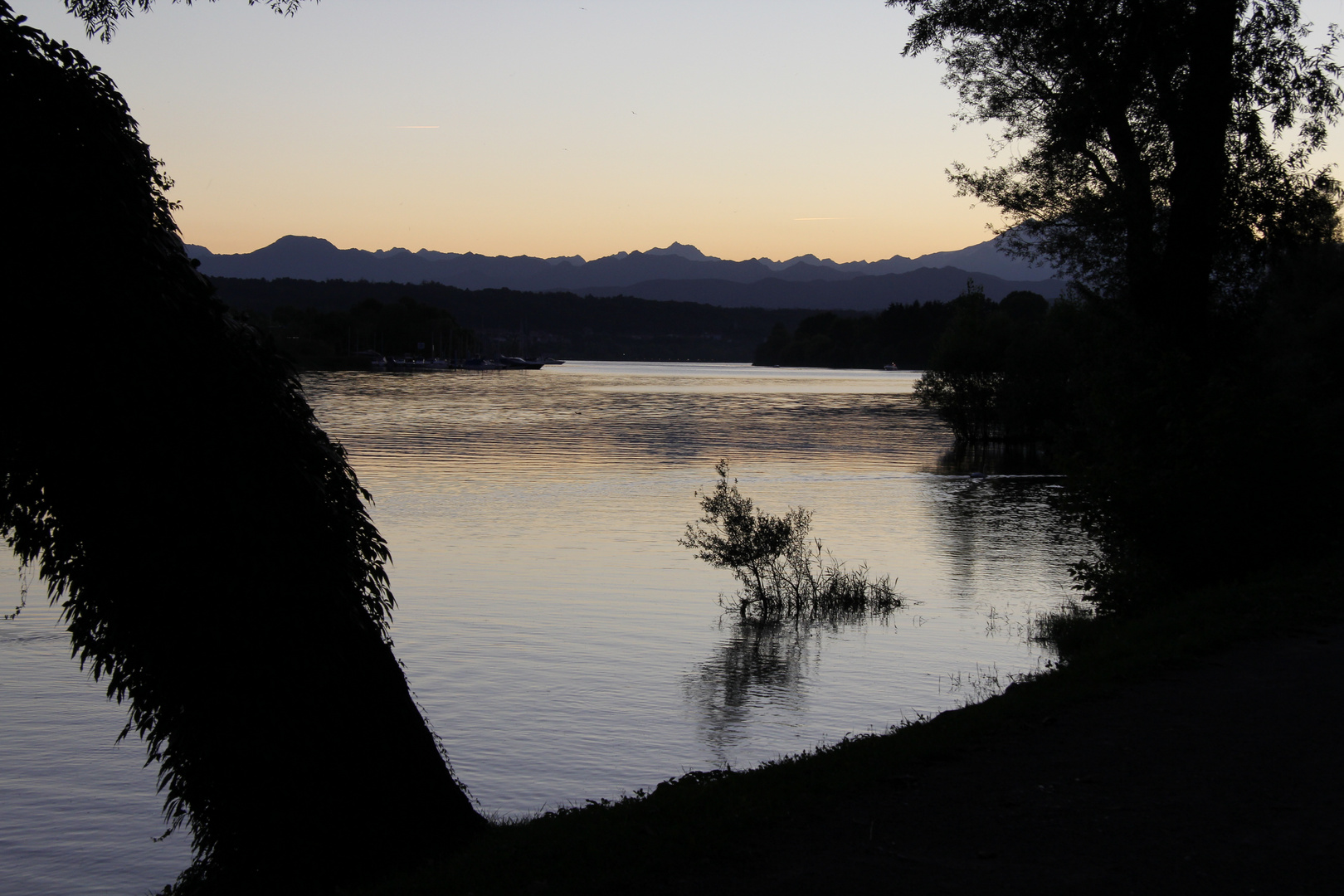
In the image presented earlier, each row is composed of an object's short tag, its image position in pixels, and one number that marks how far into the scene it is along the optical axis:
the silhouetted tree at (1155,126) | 17.25
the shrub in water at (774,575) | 20.11
